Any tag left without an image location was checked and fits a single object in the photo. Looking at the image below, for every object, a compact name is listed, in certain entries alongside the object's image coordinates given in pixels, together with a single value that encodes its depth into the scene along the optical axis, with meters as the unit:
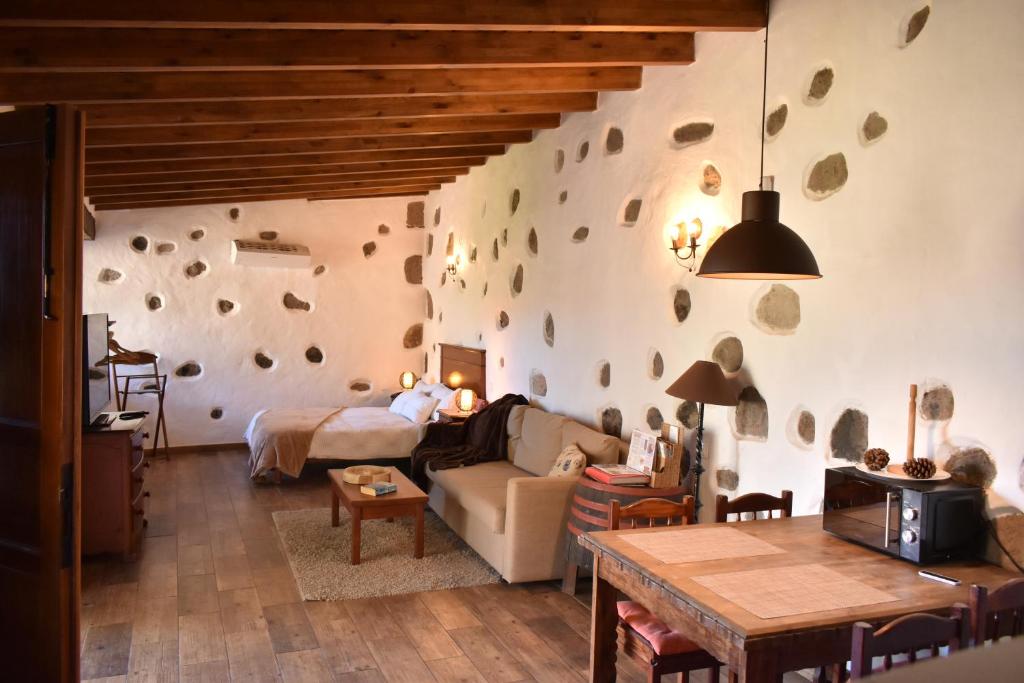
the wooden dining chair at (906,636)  1.72
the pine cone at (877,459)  2.58
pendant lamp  2.58
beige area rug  4.33
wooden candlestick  2.70
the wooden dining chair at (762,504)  2.92
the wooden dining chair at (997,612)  1.85
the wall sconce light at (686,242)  3.97
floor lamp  3.57
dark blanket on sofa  5.70
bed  6.75
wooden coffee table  4.66
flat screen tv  4.56
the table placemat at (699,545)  2.39
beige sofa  4.29
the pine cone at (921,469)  2.50
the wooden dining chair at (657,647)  2.44
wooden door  2.22
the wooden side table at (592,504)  3.91
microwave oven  2.37
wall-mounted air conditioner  8.02
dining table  1.90
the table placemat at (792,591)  1.99
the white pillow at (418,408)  7.20
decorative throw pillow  4.45
